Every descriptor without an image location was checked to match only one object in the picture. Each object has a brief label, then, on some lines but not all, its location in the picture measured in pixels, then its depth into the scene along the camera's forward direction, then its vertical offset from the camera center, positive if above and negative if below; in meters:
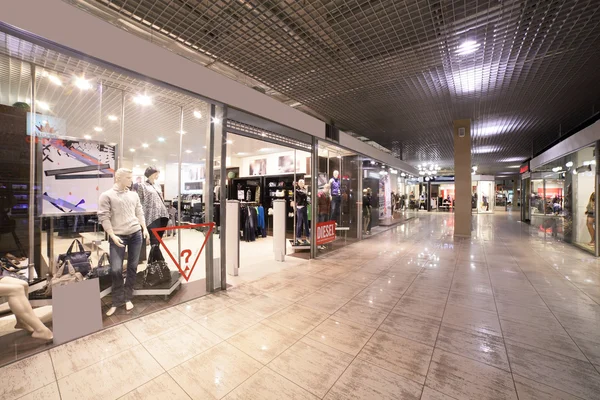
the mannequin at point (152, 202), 3.28 -0.03
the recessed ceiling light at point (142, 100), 3.73 +1.60
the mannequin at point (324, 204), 6.07 -0.10
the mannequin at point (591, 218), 6.09 -0.47
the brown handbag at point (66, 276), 2.50 -0.81
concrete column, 8.47 +0.53
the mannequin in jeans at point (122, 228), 2.71 -0.33
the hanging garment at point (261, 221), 8.43 -0.73
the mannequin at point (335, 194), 6.91 +0.17
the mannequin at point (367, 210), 8.86 -0.39
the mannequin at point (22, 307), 2.03 -0.92
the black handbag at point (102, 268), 3.04 -0.88
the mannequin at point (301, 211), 6.66 -0.31
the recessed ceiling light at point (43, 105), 2.89 +1.13
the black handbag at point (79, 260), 2.76 -0.69
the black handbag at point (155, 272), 3.21 -0.96
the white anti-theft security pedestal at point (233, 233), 4.09 -0.57
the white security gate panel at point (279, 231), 5.23 -0.67
